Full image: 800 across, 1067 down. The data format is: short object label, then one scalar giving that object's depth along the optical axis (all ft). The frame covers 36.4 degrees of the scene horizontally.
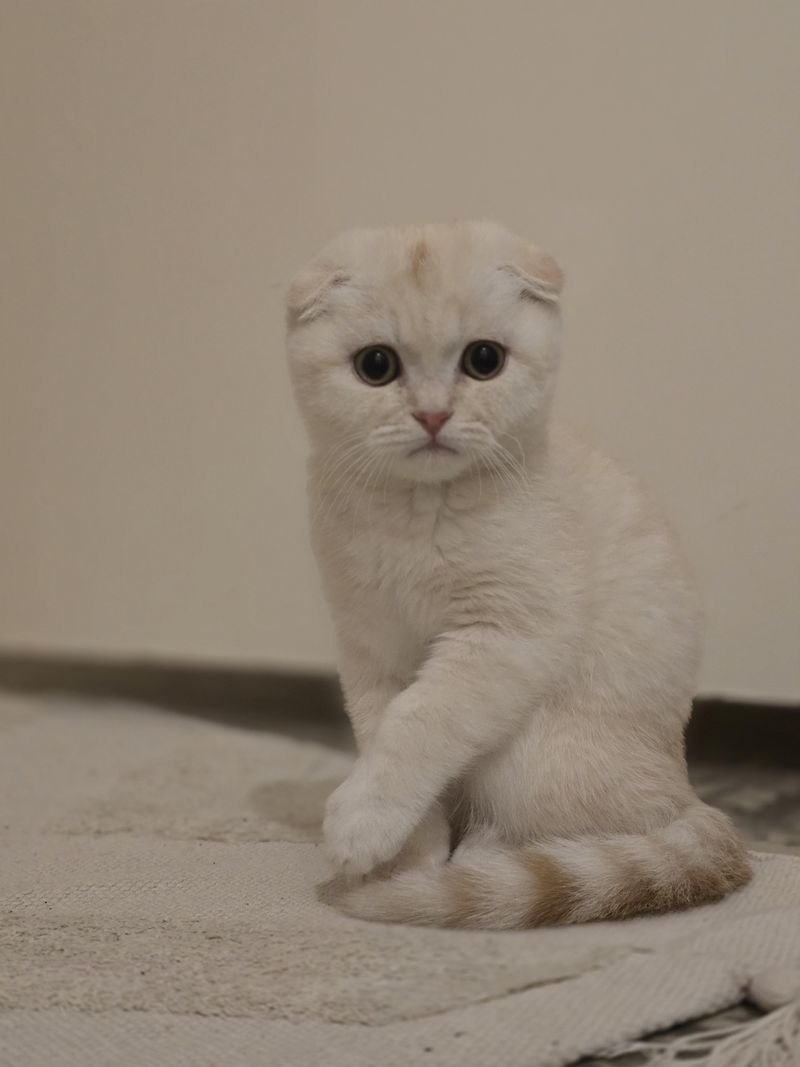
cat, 1.17
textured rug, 0.96
